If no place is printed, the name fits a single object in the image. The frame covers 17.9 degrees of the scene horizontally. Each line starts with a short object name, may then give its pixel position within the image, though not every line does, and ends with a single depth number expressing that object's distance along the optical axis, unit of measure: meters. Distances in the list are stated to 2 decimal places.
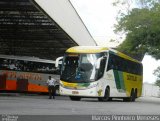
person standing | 31.36
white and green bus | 27.62
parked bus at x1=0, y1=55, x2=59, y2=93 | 35.59
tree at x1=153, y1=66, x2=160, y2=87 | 80.17
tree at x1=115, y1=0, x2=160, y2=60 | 37.12
